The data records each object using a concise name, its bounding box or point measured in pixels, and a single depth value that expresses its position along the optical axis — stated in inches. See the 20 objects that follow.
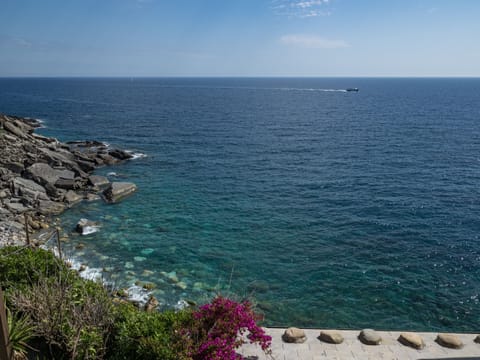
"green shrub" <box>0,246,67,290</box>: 561.9
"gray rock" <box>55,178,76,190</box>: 1595.7
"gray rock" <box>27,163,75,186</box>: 1598.2
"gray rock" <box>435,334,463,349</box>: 621.5
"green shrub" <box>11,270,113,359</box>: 450.0
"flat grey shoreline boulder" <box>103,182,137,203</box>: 1529.3
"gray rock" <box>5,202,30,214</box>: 1323.8
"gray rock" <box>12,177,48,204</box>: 1446.6
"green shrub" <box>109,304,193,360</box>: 444.5
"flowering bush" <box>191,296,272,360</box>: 448.5
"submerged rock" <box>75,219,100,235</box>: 1232.8
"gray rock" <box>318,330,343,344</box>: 632.4
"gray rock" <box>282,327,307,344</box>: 629.9
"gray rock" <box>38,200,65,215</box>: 1378.0
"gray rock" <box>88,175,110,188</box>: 1696.6
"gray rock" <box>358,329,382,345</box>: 631.2
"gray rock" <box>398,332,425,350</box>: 619.8
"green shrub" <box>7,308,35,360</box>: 414.9
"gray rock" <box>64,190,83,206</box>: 1489.9
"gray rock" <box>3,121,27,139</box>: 2188.4
